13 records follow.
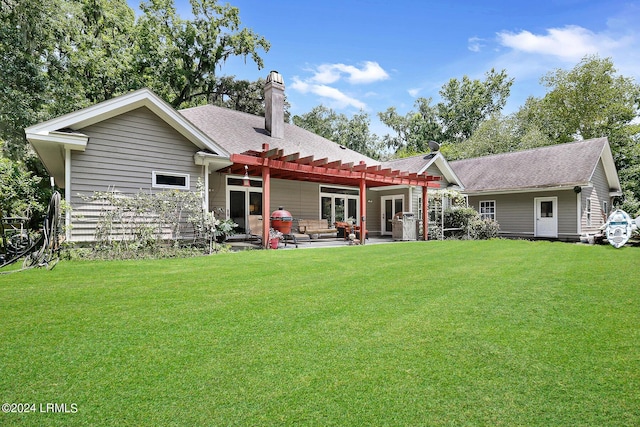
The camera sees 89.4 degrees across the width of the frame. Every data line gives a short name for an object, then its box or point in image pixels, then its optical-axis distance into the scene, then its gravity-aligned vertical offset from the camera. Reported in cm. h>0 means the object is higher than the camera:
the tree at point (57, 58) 1449 +799
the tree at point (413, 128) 3797 +1063
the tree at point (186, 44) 1891 +1054
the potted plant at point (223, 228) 949 -35
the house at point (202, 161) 767 +161
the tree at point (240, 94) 2472 +963
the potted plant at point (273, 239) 959 -68
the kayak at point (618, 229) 1168 -51
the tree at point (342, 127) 3666 +1033
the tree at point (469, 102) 3616 +1293
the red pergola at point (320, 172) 941 +155
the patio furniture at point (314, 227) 1200 -45
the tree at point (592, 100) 2492 +931
